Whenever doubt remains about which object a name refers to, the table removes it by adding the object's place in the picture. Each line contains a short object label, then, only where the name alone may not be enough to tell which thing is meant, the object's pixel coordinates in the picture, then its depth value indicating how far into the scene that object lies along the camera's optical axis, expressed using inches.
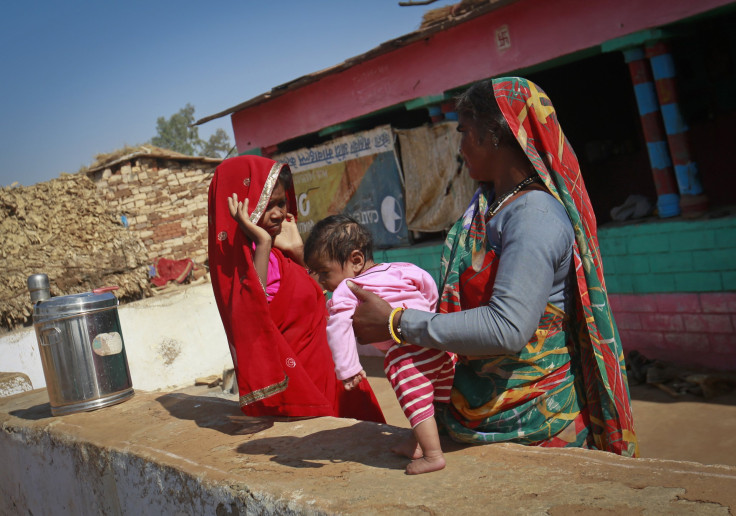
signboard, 334.3
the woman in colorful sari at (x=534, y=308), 62.4
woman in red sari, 105.7
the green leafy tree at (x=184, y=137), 1786.4
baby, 67.4
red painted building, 223.9
